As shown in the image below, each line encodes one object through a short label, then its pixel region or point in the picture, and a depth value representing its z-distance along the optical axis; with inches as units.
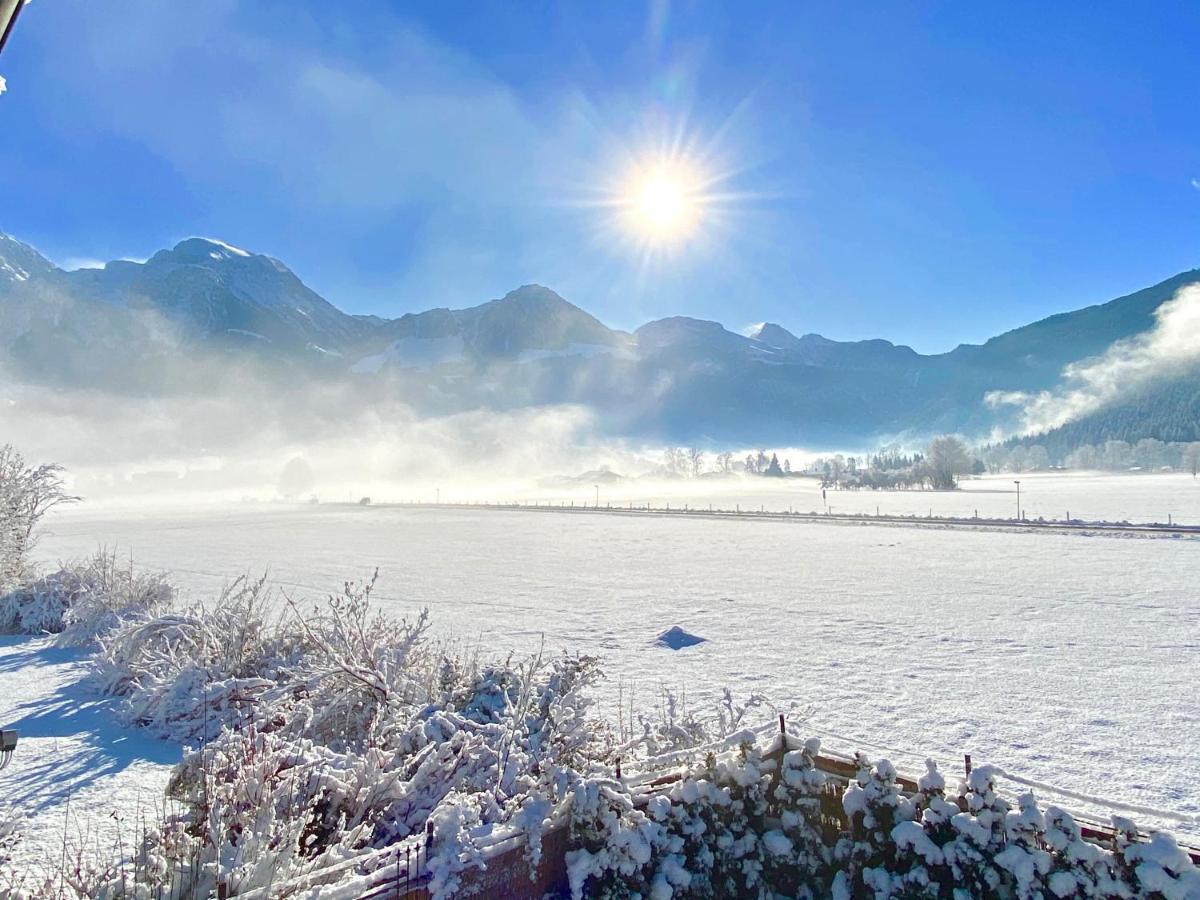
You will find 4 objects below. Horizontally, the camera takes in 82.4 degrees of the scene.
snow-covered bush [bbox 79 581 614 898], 152.1
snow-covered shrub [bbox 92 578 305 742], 354.3
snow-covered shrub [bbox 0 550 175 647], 634.8
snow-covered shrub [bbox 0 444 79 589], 837.2
